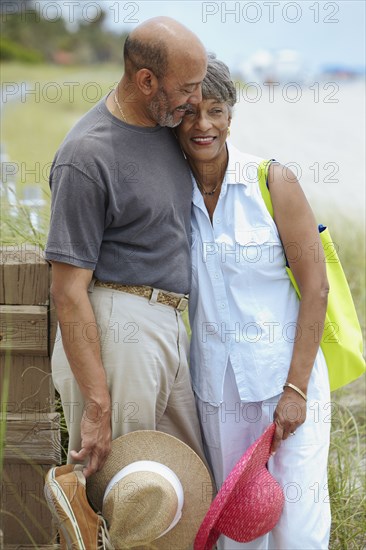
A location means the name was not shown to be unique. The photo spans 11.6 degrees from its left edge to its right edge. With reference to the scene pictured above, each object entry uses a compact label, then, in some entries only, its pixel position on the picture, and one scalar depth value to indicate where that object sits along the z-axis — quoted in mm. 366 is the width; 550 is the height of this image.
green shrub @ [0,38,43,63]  80881
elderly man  5264
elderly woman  5556
